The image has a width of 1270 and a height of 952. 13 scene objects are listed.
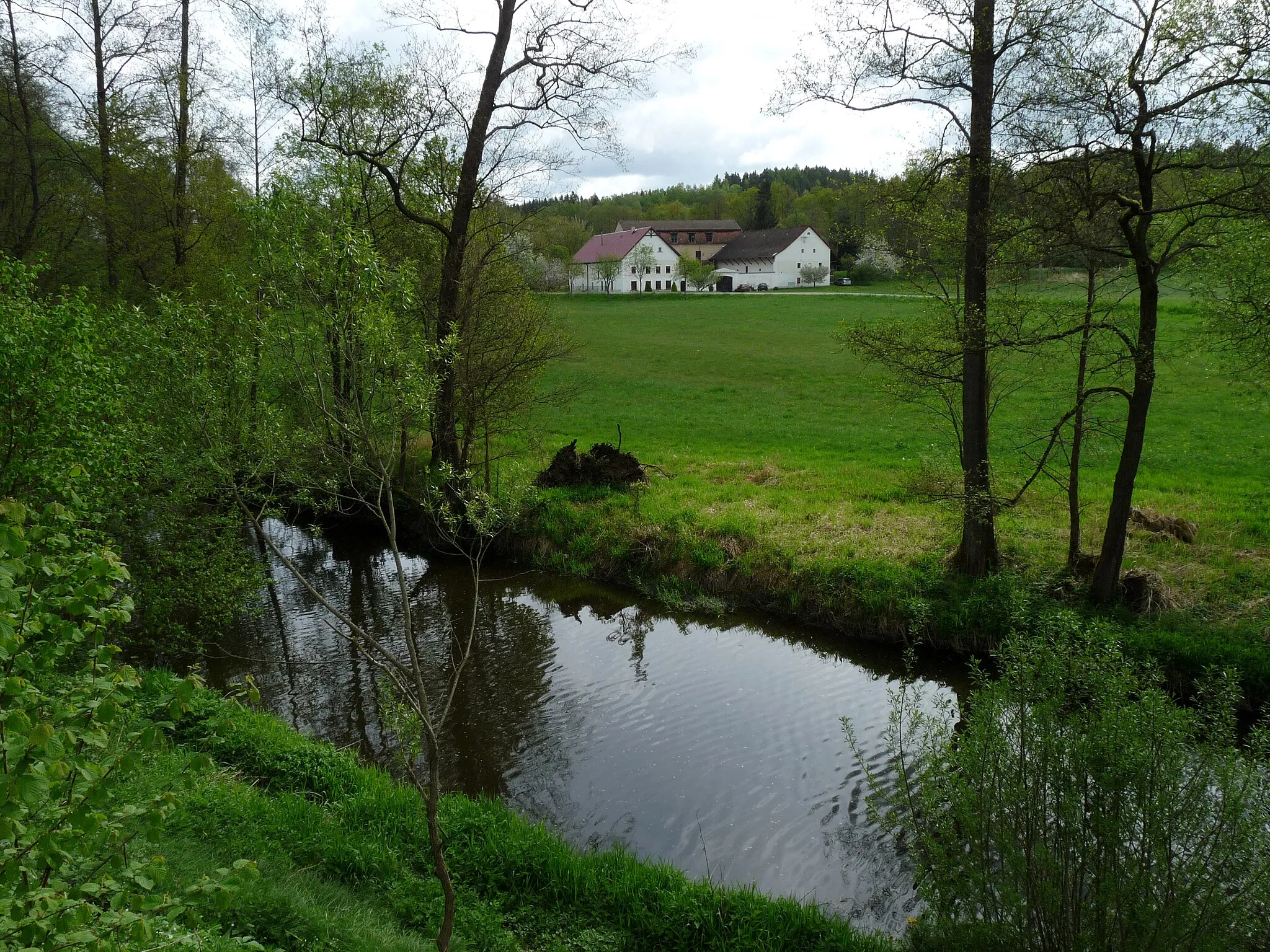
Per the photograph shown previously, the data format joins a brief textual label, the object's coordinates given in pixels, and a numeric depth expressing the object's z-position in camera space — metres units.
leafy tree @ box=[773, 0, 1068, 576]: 11.75
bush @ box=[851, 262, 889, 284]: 70.94
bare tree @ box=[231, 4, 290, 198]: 20.83
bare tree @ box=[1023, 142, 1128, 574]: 11.51
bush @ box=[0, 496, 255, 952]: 3.09
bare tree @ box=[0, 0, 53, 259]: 19.36
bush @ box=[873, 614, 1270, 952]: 5.34
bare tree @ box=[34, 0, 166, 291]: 20.17
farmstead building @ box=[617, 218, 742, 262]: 101.88
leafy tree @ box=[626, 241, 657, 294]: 88.75
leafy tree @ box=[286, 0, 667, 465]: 17.56
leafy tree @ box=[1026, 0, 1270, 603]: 10.42
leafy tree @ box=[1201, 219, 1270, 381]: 11.73
